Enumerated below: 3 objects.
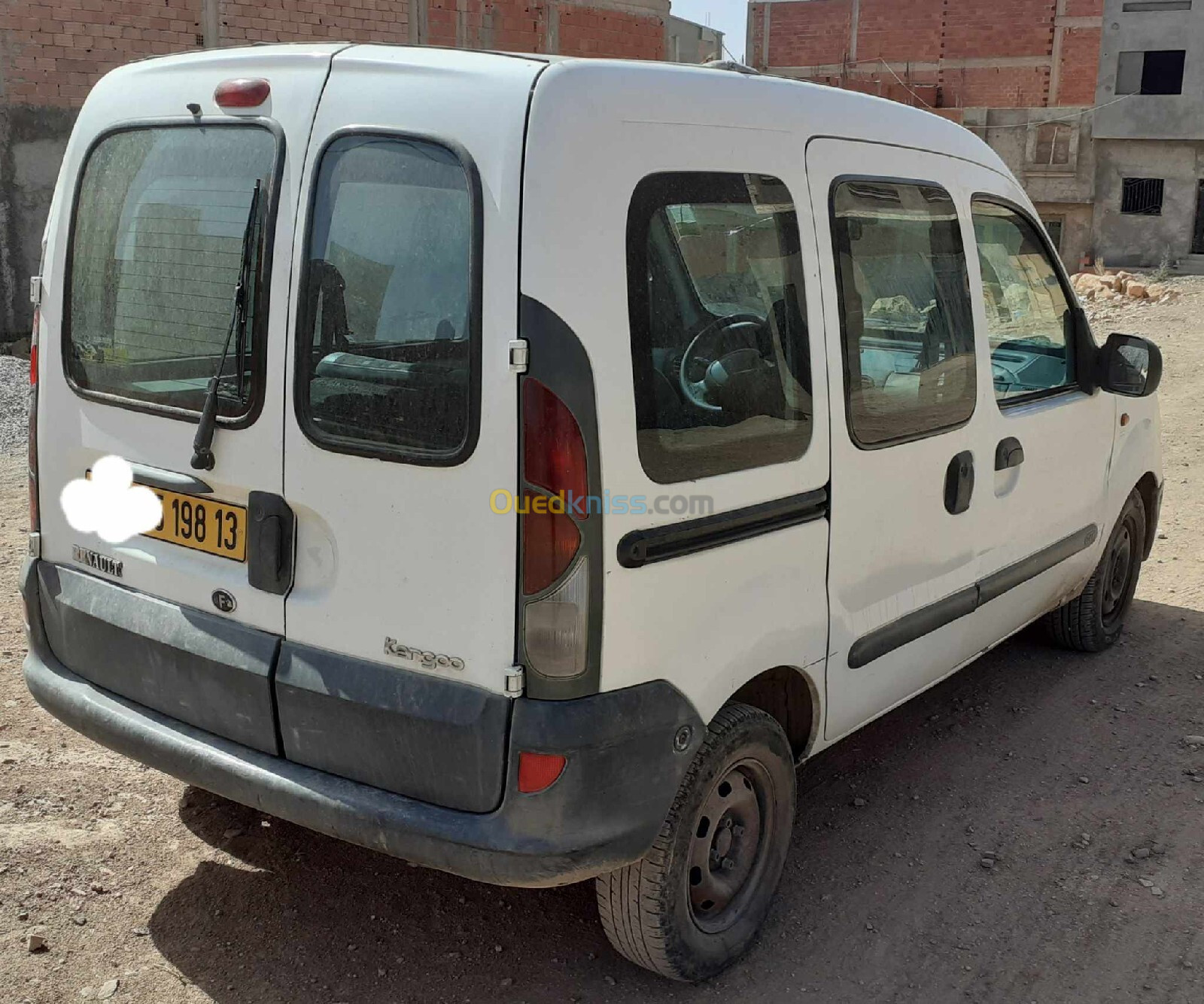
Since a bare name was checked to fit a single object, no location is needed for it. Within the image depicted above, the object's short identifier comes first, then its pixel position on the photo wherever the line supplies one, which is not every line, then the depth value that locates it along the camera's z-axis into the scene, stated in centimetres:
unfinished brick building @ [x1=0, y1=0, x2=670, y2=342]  1253
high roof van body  245
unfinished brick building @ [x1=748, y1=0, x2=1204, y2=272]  3009
